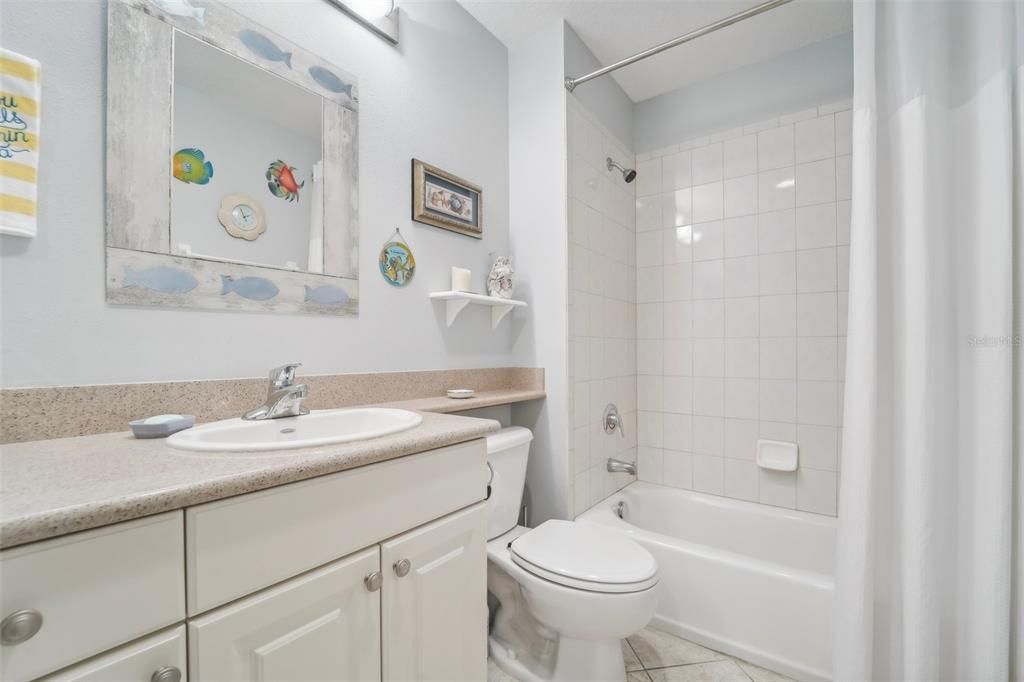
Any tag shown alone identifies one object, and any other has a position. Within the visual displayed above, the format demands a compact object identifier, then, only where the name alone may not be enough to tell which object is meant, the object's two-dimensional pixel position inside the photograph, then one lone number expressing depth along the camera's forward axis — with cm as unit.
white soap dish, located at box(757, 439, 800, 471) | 198
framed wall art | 158
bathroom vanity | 51
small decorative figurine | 181
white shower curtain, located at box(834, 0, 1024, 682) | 88
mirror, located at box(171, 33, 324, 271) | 106
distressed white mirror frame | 95
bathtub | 139
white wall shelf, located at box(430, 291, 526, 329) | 163
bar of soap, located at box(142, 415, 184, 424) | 87
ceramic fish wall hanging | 148
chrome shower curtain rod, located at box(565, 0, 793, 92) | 141
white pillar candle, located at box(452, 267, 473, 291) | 167
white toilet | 122
